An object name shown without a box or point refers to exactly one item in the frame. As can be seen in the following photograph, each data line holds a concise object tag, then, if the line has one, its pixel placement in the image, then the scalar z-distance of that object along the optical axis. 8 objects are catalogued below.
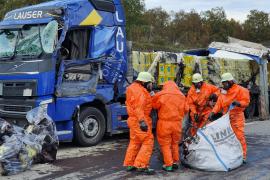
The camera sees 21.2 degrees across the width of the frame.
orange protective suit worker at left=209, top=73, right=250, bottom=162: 11.43
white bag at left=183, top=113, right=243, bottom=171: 10.68
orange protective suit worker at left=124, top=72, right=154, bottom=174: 10.27
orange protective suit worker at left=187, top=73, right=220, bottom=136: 12.44
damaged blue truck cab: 13.31
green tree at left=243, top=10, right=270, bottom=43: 88.44
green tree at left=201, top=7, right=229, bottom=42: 83.67
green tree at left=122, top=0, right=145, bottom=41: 55.78
